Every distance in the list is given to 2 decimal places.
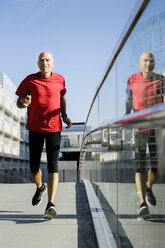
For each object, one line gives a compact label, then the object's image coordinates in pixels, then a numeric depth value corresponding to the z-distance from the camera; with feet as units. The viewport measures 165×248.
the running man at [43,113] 11.98
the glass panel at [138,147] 4.34
